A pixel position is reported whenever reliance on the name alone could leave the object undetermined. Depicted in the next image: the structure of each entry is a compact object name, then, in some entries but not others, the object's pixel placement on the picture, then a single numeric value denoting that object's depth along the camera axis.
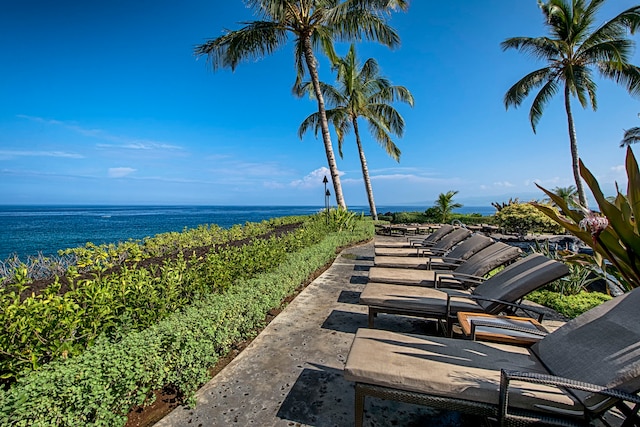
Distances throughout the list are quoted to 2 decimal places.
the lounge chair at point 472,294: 2.91
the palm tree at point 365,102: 17.17
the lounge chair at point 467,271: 4.02
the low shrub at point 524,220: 13.16
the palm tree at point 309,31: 10.41
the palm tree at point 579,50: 11.44
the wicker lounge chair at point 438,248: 6.32
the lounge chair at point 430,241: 7.27
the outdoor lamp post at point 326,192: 12.43
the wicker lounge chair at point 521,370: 1.56
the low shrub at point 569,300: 4.05
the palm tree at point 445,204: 17.69
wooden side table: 2.34
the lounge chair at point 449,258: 5.14
